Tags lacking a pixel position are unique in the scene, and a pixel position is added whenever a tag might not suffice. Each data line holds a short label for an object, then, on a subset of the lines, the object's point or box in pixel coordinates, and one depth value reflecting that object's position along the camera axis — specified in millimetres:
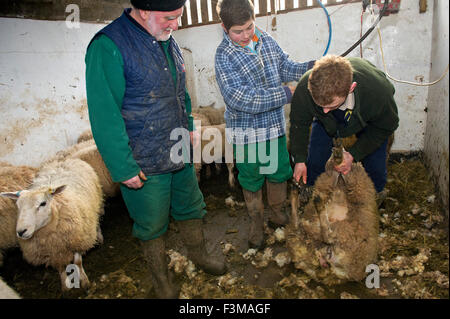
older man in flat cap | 1734
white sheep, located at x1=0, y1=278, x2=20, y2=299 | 1874
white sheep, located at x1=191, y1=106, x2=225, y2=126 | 5480
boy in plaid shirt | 2385
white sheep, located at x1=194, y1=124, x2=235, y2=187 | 4367
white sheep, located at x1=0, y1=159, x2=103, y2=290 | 2512
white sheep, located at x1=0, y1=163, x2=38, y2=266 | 3021
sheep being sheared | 2189
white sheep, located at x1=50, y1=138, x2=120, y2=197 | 3898
